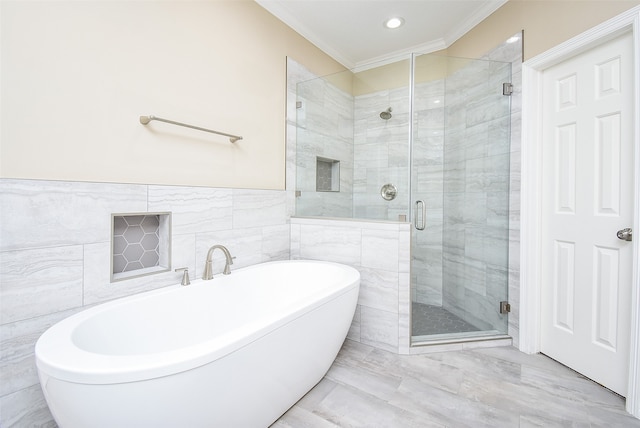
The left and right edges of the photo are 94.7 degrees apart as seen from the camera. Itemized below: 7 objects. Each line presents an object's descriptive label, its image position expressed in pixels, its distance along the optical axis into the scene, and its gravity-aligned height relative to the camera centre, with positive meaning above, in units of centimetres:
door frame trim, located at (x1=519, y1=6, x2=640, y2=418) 207 +11
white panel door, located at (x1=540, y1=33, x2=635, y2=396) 163 +4
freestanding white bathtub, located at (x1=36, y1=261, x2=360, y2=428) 86 -55
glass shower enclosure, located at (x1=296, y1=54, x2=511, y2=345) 232 +40
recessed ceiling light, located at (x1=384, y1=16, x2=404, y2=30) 262 +174
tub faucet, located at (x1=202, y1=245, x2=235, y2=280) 188 -32
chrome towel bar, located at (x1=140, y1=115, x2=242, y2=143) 162 +52
